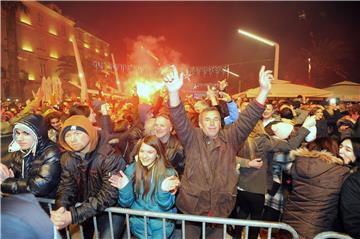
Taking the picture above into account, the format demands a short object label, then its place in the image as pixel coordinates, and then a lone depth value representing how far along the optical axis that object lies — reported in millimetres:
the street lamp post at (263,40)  13312
